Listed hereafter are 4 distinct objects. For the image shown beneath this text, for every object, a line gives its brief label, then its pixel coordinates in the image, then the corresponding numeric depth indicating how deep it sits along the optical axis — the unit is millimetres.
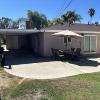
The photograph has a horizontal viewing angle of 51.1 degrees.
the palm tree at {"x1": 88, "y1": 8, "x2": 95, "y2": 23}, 24155
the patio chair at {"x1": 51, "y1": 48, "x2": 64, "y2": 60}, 9146
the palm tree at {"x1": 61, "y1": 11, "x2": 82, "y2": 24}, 23472
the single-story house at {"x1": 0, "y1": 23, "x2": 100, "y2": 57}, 10167
